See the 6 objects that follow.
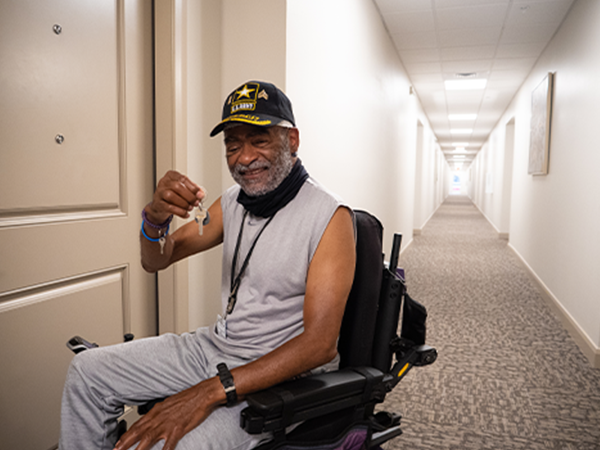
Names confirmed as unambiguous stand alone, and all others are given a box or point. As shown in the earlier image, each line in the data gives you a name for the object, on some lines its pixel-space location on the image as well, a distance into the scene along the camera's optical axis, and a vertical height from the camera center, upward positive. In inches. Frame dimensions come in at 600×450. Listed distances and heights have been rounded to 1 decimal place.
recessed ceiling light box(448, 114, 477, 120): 406.1 +60.4
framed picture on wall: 184.7 +25.6
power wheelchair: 38.6 -18.2
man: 40.5 -13.1
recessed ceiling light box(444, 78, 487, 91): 279.0 +62.2
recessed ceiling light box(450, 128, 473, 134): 503.0 +59.5
